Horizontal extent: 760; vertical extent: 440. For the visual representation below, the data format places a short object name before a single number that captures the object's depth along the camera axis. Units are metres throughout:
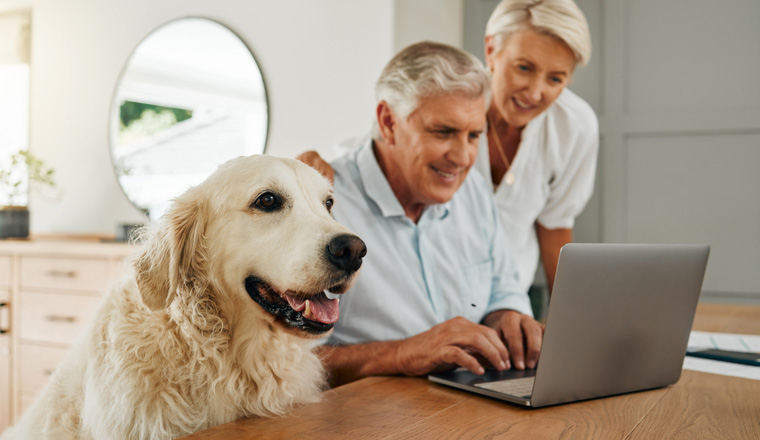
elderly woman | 1.91
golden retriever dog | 0.91
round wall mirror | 3.14
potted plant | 3.49
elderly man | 1.36
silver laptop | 0.90
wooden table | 0.83
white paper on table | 1.24
